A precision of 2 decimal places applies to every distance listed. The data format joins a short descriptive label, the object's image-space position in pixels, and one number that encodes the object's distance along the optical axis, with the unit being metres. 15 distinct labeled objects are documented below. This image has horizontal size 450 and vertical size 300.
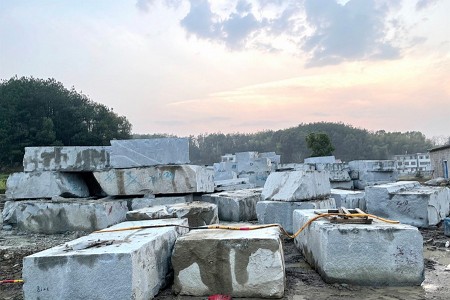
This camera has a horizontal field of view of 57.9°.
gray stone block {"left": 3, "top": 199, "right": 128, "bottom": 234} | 7.04
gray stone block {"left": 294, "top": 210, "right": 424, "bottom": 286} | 3.79
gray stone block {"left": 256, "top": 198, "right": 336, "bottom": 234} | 6.14
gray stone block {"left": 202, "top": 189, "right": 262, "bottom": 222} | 7.38
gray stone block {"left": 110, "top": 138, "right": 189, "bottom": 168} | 7.27
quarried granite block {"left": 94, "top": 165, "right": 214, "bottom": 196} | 7.22
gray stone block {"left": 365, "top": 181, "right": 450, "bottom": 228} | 6.82
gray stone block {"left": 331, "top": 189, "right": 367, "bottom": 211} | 7.59
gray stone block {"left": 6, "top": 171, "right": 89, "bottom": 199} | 7.68
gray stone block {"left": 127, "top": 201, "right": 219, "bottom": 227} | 5.34
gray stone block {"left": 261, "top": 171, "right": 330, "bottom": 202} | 6.27
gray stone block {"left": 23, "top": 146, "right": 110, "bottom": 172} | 7.68
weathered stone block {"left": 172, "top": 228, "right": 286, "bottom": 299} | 3.47
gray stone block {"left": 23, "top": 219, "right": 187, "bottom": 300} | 3.09
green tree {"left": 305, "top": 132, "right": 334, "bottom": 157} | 29.76
